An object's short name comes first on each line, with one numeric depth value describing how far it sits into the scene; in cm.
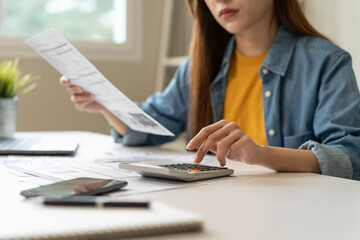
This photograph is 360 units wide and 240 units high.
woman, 90
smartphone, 56
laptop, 114
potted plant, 145
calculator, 71
